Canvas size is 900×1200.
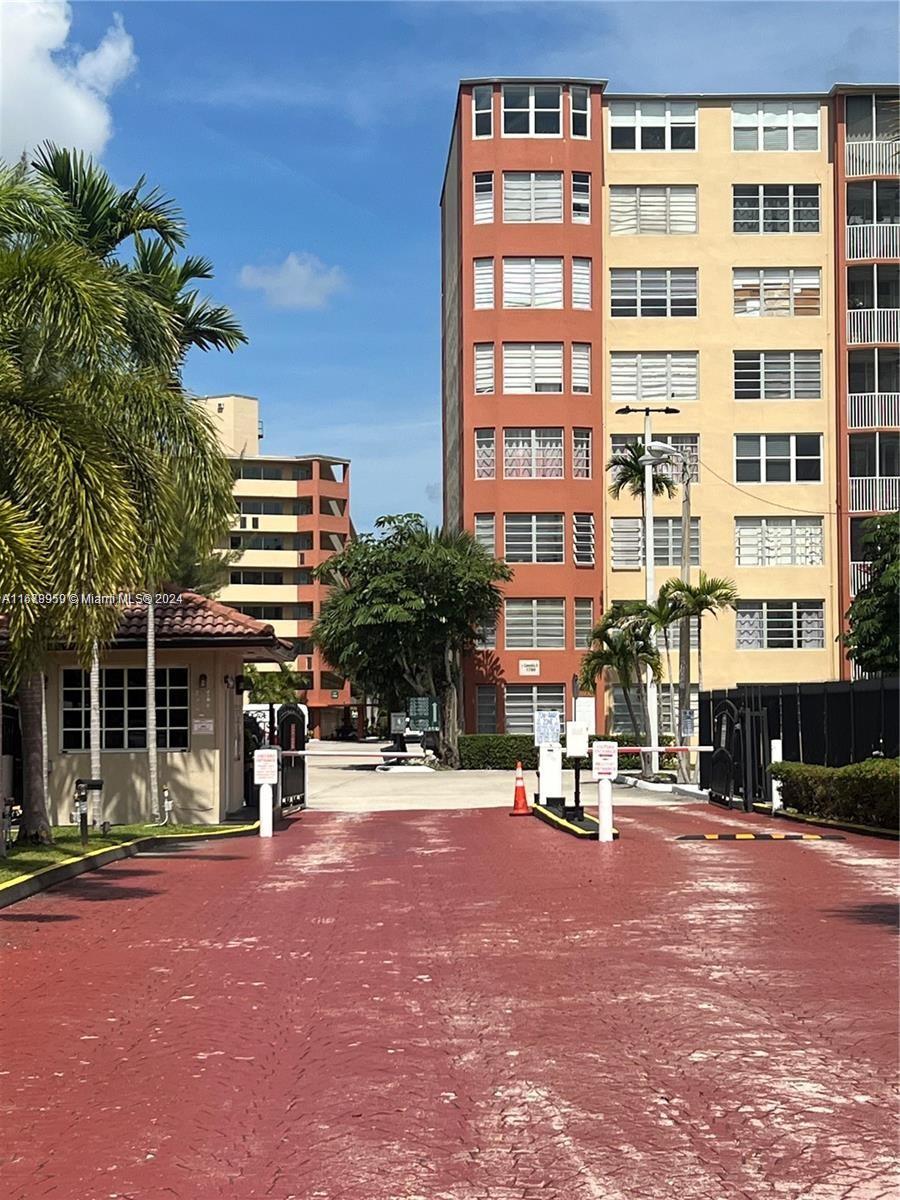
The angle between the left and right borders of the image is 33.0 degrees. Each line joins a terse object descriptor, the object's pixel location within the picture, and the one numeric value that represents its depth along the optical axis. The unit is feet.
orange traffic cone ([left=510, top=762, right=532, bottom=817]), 95.09
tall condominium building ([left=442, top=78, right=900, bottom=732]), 189.06
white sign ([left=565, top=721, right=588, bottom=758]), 81.92
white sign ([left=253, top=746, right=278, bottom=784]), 77.51
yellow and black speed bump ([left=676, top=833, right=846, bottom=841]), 70.79
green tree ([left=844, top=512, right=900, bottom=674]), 162.71
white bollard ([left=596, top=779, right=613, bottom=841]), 70.49
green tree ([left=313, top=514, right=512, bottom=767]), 183.93
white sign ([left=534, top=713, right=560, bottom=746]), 90.33
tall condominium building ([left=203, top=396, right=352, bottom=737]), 347.15
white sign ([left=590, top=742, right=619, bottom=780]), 70.28
